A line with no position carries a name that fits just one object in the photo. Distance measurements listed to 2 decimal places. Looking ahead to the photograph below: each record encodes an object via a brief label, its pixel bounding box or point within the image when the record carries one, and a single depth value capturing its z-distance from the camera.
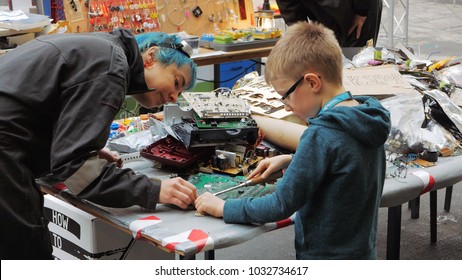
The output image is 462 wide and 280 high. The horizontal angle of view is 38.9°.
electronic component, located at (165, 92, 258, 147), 2.24
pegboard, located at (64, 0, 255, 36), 4.44
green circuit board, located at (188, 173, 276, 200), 2.03
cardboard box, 2.18
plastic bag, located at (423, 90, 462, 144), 2.56
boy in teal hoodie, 1.67
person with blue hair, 1.79
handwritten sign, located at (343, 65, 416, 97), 2.71
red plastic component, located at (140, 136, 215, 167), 2.22
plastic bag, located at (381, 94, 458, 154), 2.42
